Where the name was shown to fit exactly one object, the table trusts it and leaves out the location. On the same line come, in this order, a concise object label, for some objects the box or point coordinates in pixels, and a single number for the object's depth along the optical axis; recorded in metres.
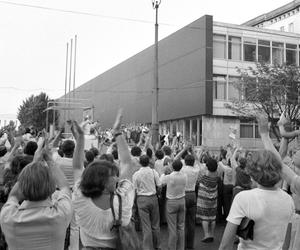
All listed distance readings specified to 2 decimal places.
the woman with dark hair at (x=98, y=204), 3.40
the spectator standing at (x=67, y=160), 5.79
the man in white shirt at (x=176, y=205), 7.80
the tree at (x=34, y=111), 66.38
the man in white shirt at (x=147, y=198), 7.82
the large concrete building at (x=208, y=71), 32.72
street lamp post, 17.83
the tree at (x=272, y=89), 28.05
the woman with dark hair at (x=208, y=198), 9.16
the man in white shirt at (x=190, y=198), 8.45
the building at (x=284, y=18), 51.47
